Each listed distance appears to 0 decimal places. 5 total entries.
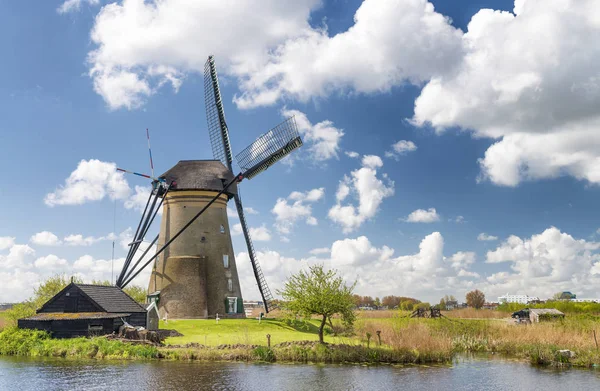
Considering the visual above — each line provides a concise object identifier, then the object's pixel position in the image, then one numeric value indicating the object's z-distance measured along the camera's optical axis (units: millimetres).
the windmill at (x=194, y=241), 39950
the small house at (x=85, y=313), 30031
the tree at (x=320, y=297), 27172
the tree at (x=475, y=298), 127288
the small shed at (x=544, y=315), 44188
